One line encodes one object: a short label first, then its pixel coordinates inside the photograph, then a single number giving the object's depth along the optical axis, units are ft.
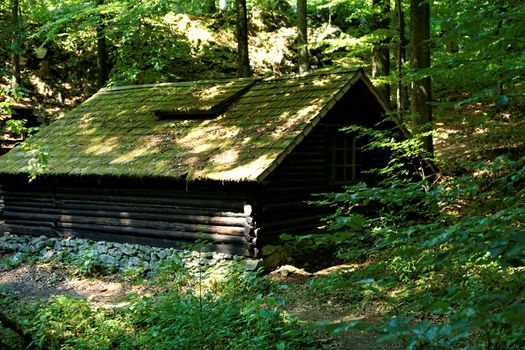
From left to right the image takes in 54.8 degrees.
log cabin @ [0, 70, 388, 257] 34.35
